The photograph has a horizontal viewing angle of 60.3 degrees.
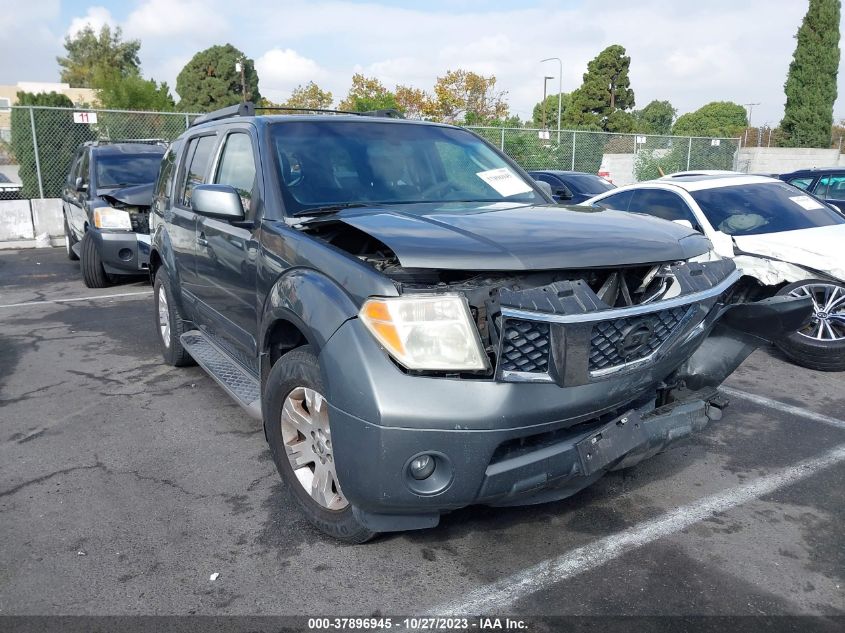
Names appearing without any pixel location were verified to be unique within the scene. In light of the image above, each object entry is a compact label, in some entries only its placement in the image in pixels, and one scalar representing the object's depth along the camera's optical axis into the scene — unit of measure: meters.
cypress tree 35.00
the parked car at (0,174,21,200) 15.97
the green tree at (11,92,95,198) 15.48
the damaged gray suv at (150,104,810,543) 2.66
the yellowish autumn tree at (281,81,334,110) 45.00
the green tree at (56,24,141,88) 75.31
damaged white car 5.83
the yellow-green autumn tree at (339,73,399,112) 41.66
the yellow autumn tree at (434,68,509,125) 41.69
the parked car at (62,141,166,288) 9.40
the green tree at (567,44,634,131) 51.38
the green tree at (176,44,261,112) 56.25
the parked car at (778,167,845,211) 10.56
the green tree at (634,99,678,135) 92.38
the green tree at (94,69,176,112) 30.86
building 62.90
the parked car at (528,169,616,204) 11.47
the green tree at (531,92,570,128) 63.59
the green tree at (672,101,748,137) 93.31
